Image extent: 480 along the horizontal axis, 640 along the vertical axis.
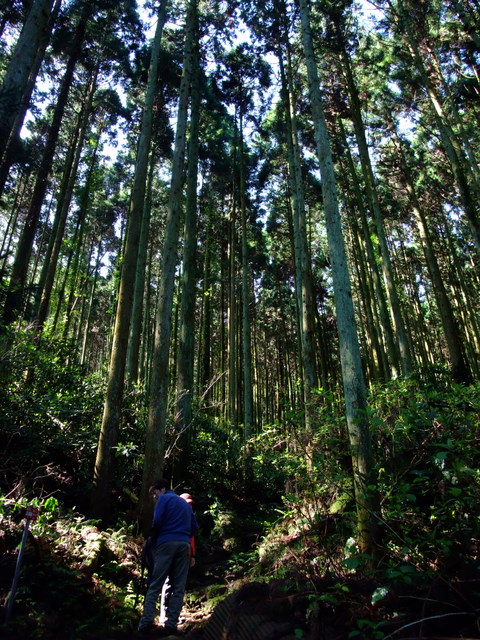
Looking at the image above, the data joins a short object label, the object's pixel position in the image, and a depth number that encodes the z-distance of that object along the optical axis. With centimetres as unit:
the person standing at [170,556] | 404
